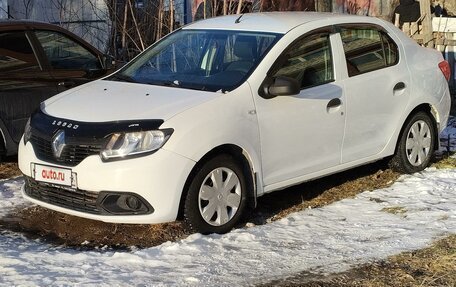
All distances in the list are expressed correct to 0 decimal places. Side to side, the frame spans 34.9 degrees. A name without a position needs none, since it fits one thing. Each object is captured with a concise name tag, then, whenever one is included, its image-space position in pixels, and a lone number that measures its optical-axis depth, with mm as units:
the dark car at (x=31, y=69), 7418
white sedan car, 5184
